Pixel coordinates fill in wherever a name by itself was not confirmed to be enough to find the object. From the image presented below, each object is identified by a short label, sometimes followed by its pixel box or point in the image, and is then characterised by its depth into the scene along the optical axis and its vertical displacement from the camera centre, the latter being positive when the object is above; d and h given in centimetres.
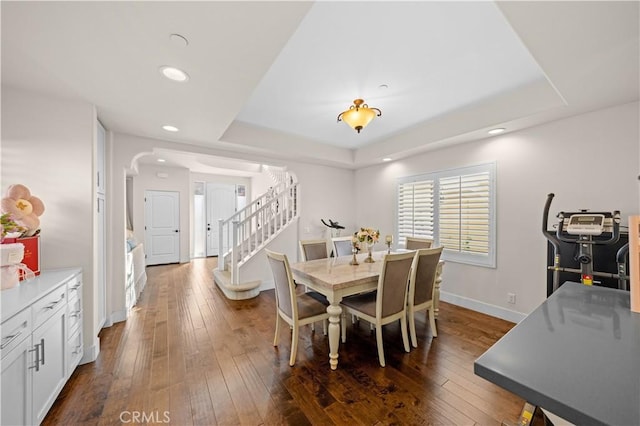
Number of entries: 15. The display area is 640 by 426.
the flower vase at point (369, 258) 307 -57
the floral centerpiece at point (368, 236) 282 -27
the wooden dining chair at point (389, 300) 220 -82
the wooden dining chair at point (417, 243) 359 -46
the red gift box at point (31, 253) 185 -30
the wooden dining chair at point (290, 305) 220 -91
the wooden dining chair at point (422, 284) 253 -76
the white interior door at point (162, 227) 641 -35
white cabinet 131 -83
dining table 219 -62
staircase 401 -42
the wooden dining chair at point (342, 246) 396 -54
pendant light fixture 254 +102
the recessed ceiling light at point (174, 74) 176 +104
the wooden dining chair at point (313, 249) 338 -52
